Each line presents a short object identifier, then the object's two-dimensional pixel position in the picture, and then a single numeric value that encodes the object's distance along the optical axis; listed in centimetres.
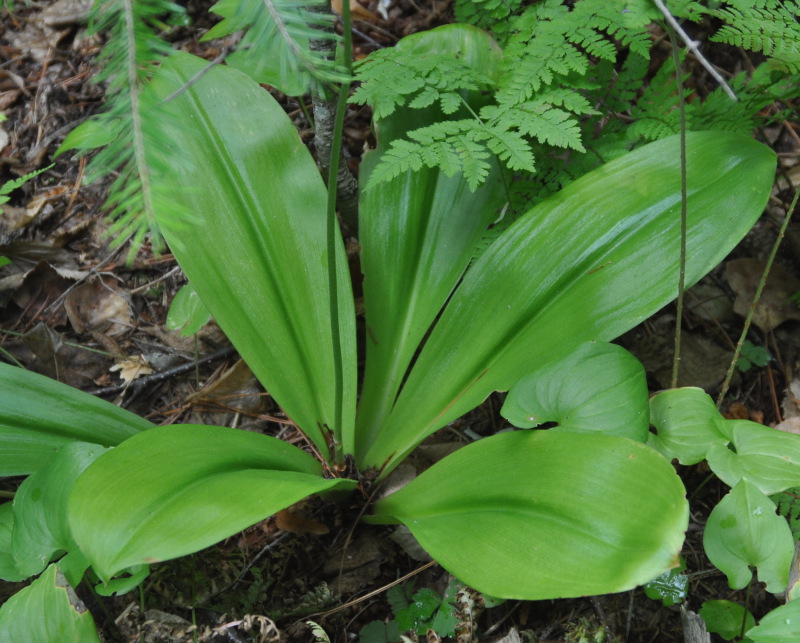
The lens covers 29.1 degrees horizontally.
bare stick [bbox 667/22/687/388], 73
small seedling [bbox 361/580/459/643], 79
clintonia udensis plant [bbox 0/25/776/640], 69
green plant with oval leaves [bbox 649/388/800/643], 72
